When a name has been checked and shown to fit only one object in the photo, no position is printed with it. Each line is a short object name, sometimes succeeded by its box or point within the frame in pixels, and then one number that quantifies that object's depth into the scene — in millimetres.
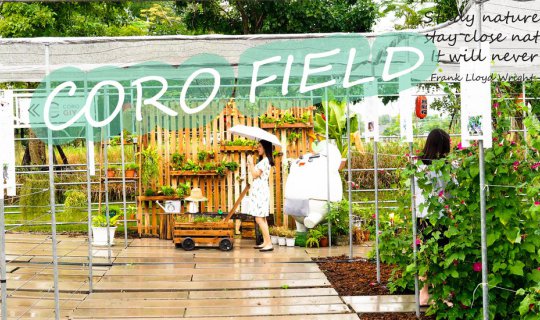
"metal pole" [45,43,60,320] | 5305
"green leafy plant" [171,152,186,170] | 10328
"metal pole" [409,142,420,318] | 5493
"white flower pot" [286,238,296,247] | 9438
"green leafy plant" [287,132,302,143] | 10267
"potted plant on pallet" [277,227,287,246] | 9514
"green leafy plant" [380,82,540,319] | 4500
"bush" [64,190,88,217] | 10141
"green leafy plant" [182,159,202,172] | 10273
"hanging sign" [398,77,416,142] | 5383
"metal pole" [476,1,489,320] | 4199
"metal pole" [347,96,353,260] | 8119
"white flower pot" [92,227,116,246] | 9641
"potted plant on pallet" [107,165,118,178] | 10338
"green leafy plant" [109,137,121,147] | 10344
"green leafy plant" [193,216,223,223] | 9538
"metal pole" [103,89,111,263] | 8171
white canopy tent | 5418
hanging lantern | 6156
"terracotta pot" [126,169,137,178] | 10352
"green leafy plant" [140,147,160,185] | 10273
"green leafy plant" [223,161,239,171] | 10352
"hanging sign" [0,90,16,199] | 4438
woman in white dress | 9055
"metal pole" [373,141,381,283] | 6593
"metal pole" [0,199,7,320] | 4332
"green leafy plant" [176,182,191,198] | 10094
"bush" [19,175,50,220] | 12880
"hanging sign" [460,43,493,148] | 4016
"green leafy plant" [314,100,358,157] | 9914
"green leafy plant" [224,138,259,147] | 10383
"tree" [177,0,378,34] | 14320
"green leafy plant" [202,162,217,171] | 10305
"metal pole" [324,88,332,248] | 9203
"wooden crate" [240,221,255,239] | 10305
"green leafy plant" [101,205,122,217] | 10117
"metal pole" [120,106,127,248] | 9688
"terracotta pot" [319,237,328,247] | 9328
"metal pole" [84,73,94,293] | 6484
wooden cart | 9266
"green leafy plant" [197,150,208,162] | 10406
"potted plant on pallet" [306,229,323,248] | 9242
